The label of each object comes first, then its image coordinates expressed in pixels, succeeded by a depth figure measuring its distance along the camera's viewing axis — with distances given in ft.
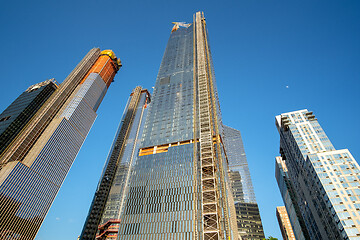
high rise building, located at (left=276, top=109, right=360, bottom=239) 235.20
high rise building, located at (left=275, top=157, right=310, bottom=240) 409.49
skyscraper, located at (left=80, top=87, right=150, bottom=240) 447.34
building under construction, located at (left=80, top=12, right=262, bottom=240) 218.59
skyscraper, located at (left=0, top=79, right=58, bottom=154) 456.86
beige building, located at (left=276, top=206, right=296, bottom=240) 611.06
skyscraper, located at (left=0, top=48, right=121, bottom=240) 348.38
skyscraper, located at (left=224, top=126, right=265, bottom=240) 479.54
